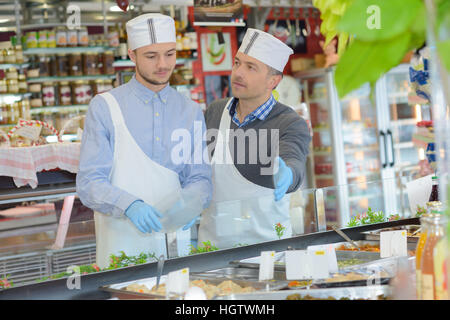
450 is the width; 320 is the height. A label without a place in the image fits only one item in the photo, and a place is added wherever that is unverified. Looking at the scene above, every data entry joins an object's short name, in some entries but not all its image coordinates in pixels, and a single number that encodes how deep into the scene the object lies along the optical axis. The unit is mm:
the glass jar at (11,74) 6453
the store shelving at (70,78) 6641
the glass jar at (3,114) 6438
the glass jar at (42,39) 6422
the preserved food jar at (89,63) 6715
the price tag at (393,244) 2023
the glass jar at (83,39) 6578
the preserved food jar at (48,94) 6641
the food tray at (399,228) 2289
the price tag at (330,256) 1775
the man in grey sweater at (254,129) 2857
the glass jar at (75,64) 6676
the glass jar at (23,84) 6535
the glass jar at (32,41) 6410
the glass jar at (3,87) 6417
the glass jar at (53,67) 6652
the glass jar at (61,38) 6488
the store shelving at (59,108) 6684
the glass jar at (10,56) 6398
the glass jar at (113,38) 6679
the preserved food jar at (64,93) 6727
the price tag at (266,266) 1777
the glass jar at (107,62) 6801
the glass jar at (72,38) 6531
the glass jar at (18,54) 6449
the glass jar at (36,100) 6602
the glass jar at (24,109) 6531
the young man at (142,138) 2494
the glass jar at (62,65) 6652
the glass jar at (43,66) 6604
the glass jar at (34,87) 6602
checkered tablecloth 4480
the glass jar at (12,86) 6461
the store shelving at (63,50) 6445
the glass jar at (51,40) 6457
